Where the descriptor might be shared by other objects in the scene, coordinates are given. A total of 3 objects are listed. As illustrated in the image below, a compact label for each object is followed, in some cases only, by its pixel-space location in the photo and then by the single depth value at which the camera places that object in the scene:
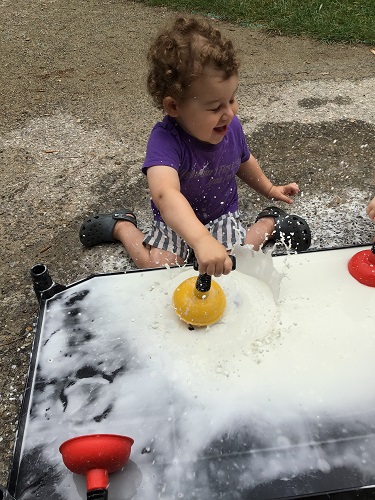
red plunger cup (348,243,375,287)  1.19
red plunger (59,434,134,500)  0.82
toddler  1.10
